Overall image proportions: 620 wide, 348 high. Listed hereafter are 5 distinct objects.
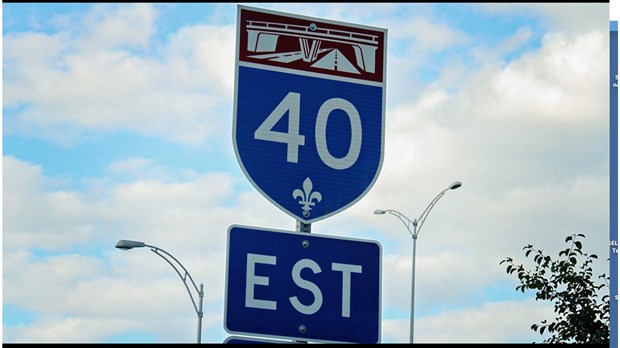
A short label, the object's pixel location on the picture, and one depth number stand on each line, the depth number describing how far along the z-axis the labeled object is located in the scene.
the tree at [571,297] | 10.82
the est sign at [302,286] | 4.35
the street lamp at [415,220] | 26.50
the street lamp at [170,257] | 22.14
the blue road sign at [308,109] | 4.65
